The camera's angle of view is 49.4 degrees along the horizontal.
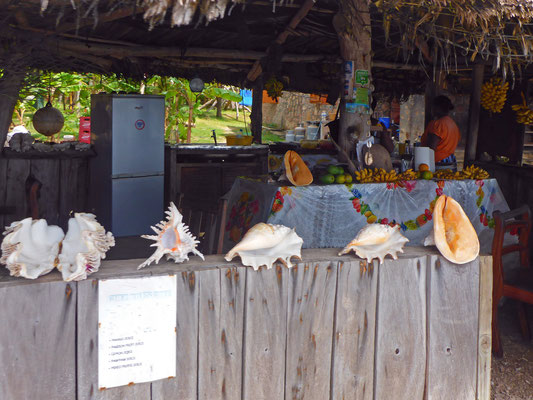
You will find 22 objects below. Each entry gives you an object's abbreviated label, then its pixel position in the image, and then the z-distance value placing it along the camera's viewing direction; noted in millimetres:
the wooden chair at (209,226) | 3691
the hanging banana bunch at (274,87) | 9602
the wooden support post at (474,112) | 7895
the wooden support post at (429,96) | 8305
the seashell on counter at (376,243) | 2146
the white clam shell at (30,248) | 1786
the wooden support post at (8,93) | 4543
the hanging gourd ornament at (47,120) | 6988
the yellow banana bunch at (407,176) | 5512
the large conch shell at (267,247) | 2020
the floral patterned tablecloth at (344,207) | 4934
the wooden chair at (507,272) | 3820
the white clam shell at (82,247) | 1813
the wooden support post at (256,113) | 9795
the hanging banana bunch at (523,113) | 9250
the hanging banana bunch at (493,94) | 8641
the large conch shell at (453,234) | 2211
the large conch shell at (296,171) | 5031
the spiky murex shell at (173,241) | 1979
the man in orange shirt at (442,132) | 6578
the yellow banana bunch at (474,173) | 5809
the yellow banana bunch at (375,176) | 5285
